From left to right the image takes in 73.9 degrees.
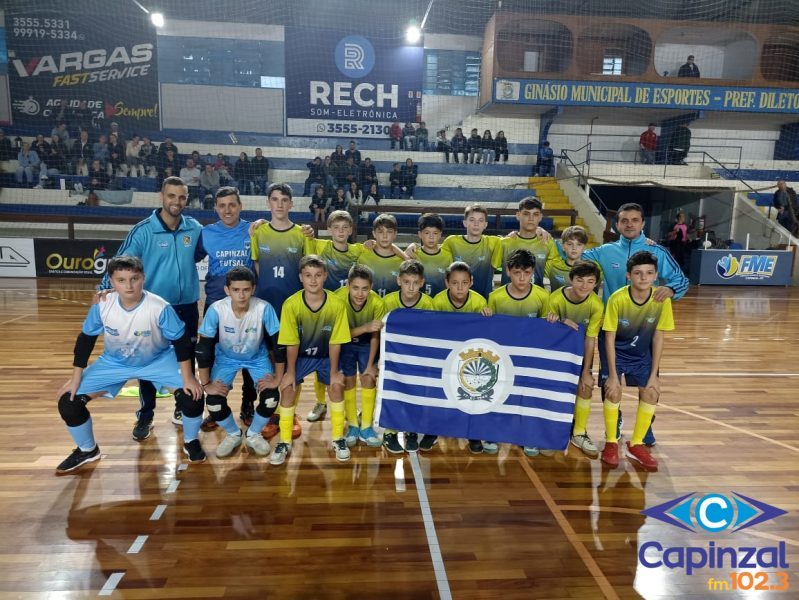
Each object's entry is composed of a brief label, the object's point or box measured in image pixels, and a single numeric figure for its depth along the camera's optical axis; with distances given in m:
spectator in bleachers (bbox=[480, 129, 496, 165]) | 15.88
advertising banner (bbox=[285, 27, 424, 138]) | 15.95
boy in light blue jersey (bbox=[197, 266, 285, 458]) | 3.53
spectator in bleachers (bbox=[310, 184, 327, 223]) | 13.00
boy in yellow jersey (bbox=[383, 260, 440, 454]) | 3.60
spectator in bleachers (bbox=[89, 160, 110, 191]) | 13.60
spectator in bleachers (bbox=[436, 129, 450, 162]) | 15.86
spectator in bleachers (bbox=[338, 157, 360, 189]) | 13.75
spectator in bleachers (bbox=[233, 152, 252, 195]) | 14.17
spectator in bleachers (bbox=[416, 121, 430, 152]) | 16.11
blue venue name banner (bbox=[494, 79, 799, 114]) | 15.02
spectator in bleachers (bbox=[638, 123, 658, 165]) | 16.23
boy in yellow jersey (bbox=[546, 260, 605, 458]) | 3.53
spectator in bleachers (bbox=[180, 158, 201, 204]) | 13.79
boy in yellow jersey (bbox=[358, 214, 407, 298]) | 4.09
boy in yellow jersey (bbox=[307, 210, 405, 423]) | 4.03
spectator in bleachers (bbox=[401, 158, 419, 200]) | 14.54
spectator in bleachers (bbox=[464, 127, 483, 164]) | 15.85
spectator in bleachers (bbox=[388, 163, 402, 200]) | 14.45
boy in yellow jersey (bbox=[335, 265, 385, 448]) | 3.71
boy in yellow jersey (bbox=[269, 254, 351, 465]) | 3.55
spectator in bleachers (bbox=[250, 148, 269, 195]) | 14.27
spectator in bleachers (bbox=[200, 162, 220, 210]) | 13.65
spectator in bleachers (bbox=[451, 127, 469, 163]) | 15.81
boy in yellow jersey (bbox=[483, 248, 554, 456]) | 3.63
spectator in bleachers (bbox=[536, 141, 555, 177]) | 15.76
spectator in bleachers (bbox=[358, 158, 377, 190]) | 13.66
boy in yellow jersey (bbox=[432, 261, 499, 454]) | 3.62
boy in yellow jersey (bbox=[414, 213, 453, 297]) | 4.08
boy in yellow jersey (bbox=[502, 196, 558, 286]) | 4.14
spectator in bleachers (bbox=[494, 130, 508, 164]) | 15.88
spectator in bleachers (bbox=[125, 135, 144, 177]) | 14.22
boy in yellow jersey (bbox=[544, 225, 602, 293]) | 4.07
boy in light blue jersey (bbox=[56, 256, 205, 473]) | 3.34
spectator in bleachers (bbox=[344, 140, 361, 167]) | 14.27
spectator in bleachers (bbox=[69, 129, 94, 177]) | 14.10
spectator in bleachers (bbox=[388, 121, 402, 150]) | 16.27
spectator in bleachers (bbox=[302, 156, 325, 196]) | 13.68
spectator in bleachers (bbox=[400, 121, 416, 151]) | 16.20
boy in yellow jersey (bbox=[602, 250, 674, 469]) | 3.60
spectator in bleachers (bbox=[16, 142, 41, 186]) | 13.77
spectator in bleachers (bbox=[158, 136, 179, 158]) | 13.86
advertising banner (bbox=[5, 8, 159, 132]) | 14.82
